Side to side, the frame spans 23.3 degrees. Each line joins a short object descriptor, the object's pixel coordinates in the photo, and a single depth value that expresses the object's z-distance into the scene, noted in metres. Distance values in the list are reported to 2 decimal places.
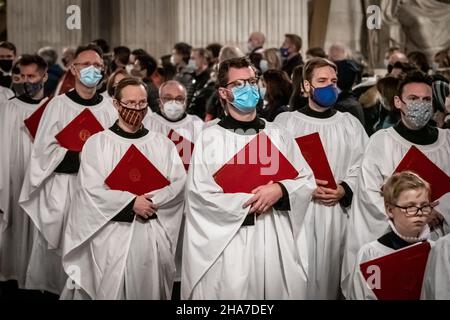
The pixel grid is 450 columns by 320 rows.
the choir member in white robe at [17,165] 9.65
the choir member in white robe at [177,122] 9.46
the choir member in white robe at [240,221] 6.91
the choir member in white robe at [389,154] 7.62
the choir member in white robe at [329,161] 8.09
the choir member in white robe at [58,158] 8.90
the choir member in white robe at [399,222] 6.14
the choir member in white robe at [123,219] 7.58
